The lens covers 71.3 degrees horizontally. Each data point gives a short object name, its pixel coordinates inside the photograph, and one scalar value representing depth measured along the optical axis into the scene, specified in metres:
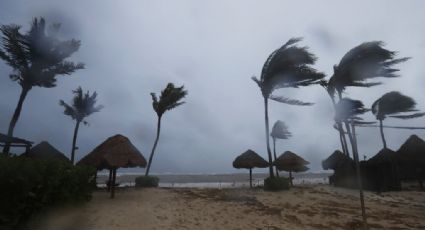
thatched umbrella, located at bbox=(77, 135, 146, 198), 12.51
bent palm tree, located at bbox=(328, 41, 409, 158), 13.49
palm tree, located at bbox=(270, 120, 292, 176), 32.22
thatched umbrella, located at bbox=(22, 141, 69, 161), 18.33
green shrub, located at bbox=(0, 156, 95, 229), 5.90
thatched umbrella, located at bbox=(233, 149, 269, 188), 21.52
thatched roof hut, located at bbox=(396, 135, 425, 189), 23.19
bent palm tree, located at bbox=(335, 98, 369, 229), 10.29
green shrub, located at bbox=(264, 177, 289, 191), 17.03
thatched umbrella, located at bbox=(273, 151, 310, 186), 23.05
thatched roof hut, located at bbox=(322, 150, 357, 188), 21.16
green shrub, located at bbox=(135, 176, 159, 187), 18.20
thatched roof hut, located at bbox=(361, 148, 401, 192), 20.20
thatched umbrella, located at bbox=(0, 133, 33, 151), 13.65
